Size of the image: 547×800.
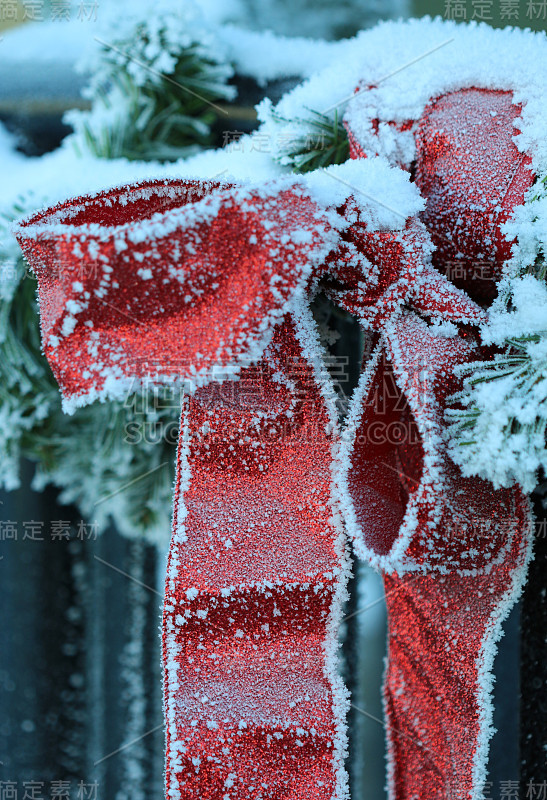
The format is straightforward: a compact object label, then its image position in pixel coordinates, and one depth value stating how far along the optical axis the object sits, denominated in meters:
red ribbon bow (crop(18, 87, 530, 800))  1.16
